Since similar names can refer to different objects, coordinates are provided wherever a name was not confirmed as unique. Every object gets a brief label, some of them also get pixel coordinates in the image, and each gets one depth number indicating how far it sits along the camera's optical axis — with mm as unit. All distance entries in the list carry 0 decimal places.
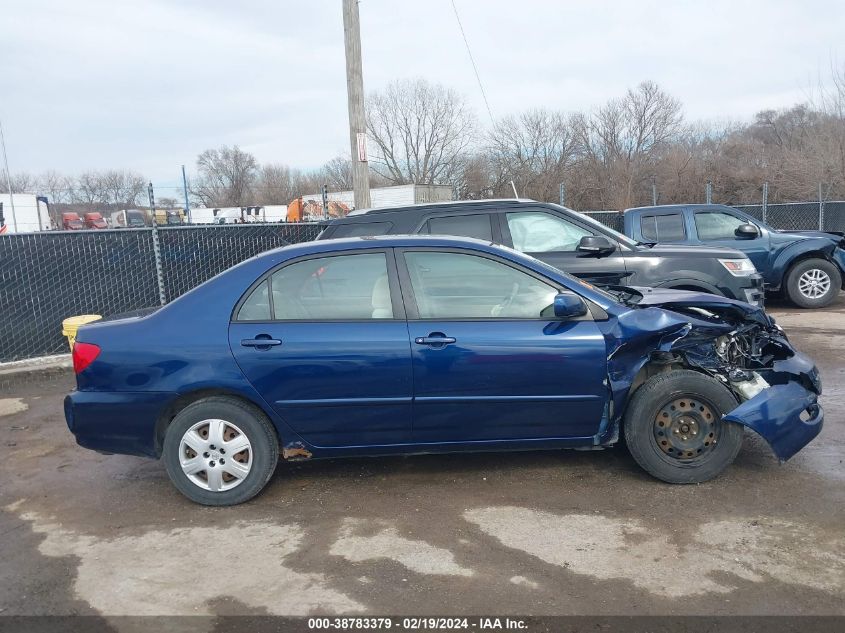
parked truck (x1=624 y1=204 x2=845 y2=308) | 10547
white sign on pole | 10031
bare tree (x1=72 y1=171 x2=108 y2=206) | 34719
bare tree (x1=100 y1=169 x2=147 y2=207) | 37375
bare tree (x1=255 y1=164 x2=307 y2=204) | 50150
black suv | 7059
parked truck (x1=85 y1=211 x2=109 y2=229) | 31953
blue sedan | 4078
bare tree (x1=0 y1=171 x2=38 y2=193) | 38641
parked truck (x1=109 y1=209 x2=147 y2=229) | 31170
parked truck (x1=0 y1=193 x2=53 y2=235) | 29331
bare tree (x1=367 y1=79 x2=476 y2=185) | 45812
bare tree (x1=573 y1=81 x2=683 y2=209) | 32950
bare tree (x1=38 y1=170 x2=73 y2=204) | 31719
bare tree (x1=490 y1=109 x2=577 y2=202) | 34844
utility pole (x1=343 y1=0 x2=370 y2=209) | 9992
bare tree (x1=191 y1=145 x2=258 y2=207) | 48531
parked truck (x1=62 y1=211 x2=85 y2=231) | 33000
